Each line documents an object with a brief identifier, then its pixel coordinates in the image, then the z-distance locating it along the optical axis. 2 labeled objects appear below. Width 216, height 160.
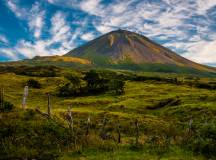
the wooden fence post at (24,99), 19.32
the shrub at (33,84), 81.35
